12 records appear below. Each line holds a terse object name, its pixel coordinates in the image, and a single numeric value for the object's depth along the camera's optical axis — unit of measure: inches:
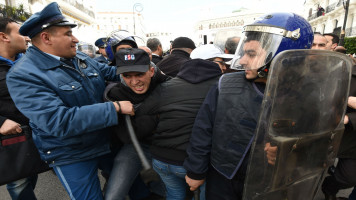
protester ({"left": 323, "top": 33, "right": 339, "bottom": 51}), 172.7
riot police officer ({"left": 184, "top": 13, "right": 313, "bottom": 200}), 47.7
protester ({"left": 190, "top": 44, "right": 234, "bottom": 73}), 112.3
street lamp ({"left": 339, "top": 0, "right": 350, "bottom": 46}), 430.9
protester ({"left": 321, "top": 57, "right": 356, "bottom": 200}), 66.6
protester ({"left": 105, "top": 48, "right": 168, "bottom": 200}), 63.2
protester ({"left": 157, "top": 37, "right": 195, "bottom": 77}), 123.3
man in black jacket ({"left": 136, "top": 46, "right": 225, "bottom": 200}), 61.7
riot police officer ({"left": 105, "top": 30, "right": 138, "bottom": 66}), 109.3
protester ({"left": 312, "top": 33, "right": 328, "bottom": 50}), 133.4
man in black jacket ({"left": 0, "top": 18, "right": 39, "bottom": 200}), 74.2
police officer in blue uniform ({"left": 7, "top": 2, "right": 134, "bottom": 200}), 54.4
